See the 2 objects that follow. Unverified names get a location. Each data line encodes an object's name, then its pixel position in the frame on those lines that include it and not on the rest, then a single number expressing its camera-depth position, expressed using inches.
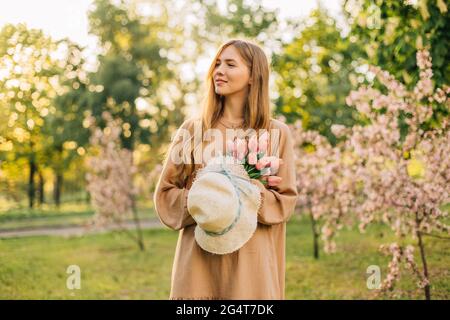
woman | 88.7
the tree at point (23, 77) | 183.8
